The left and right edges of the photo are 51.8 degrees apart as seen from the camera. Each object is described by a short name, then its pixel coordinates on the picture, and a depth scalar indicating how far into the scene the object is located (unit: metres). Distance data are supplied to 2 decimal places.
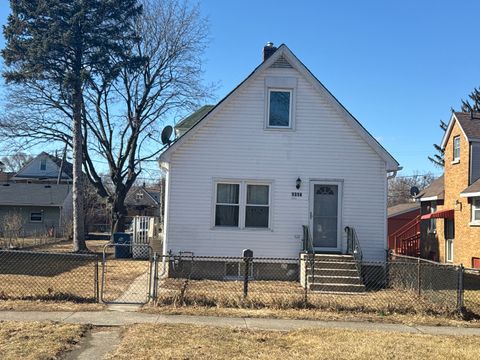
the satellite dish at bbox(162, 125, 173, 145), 20.28
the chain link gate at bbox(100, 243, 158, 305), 10.55
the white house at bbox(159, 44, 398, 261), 15.35
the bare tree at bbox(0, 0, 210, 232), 32.06
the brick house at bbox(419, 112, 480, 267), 21.77
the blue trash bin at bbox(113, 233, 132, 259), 23.06
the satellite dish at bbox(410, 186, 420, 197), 36.12
